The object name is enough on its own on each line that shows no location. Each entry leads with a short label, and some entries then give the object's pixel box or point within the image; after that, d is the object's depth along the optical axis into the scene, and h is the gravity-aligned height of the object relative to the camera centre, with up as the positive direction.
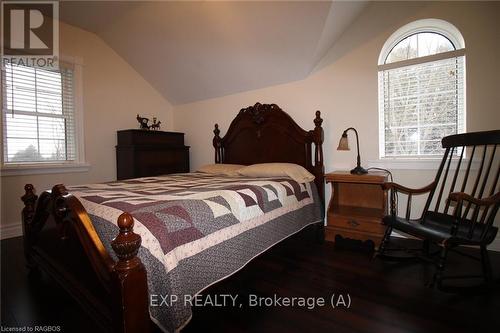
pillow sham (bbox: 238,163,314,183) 2.55 -0.08
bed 0.94 -0.39
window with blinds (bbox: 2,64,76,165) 2.93 +0.65
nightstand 2.33 -0.50
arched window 2.44 +0.76
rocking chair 1.57 -0.43
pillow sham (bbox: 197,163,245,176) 3.03 -0.07
